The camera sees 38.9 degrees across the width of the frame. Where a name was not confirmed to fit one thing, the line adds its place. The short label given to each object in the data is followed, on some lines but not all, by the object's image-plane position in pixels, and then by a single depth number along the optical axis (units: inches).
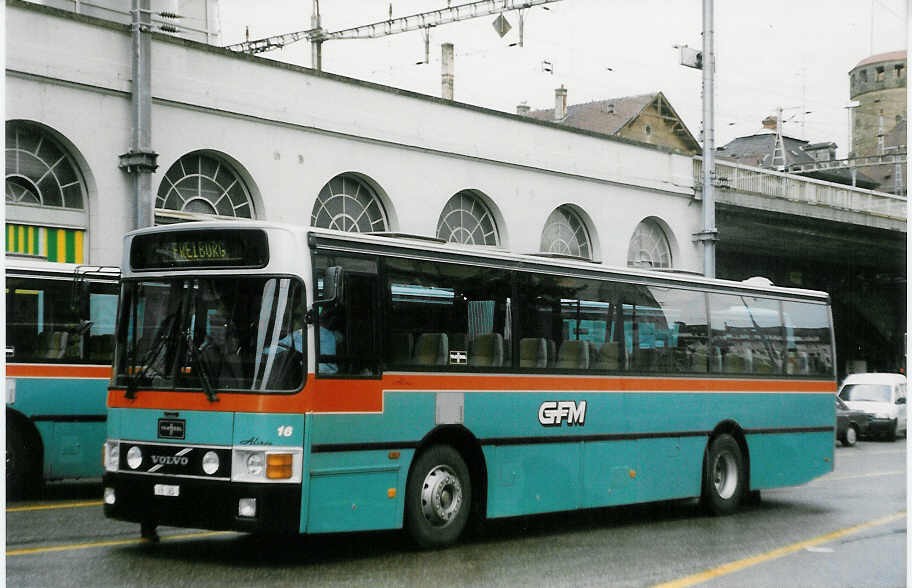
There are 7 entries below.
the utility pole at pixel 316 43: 1357.9
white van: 1334.9
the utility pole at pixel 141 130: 835.4
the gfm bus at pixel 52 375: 565.0
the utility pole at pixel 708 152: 1040.8
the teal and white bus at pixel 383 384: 378.0
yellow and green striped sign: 813.2
